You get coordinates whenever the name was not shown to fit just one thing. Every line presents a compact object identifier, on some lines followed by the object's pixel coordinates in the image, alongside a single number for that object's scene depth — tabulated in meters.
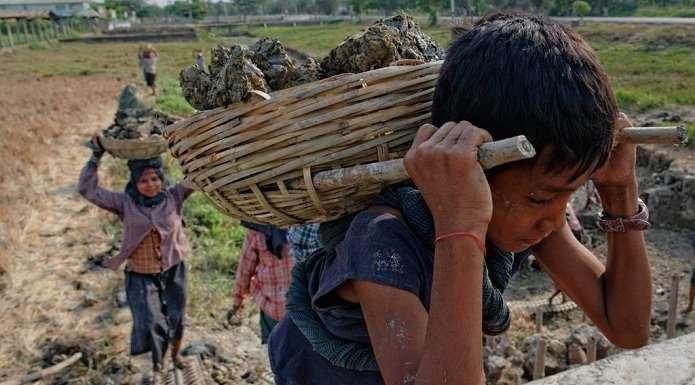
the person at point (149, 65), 17.83
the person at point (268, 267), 3.52
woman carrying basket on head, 4.14
